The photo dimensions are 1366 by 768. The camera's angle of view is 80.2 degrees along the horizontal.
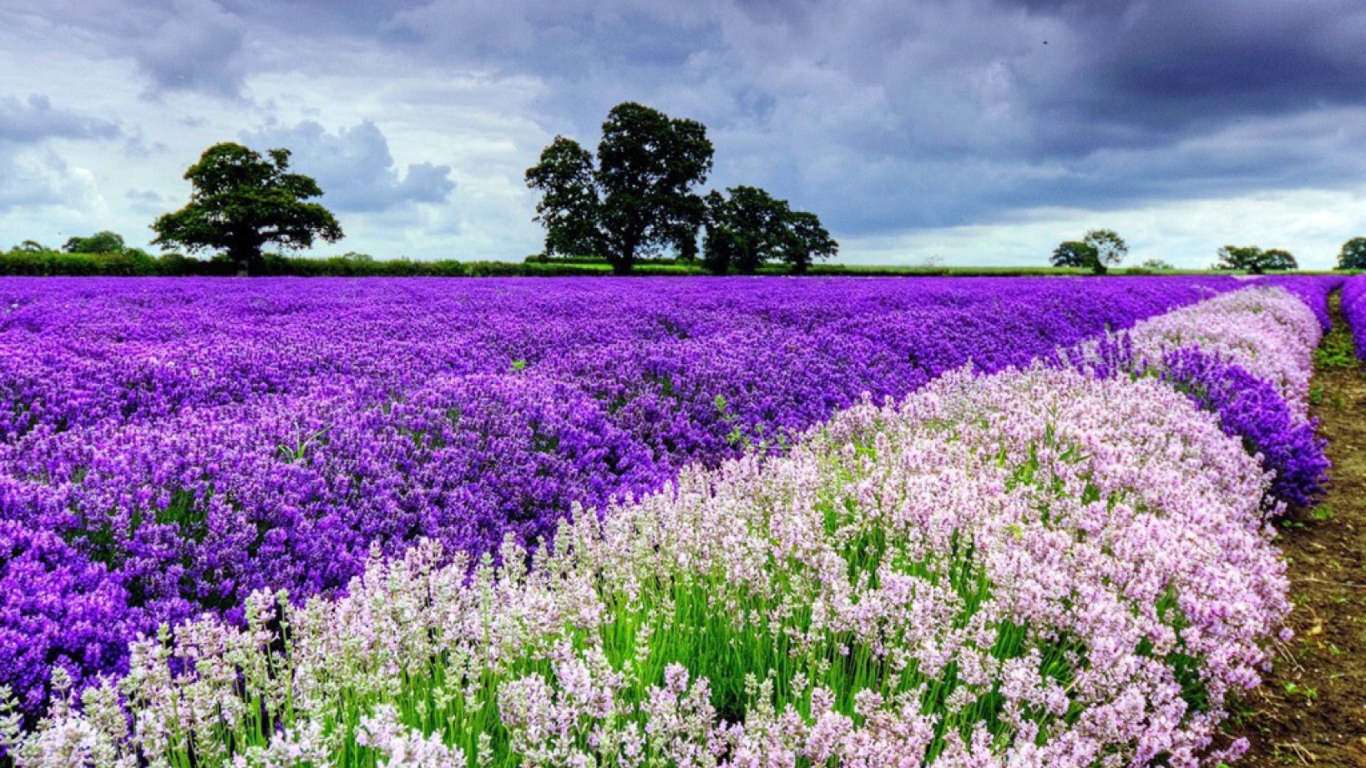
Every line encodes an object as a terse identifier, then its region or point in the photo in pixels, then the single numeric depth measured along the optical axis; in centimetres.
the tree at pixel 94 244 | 6081
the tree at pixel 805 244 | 4803
